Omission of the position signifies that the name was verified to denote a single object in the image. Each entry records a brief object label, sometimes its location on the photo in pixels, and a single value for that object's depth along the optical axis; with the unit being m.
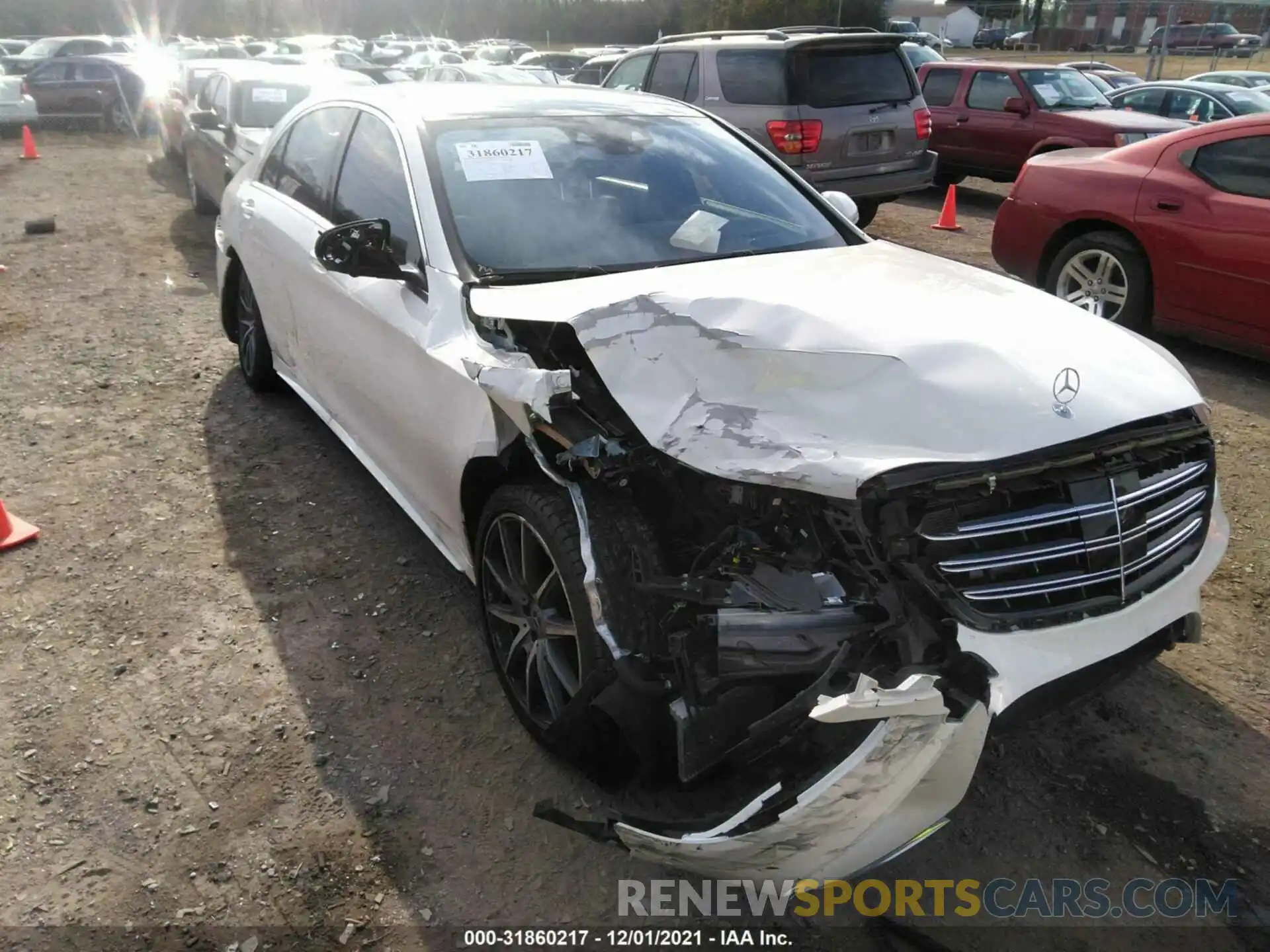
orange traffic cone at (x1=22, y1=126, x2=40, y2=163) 14.85
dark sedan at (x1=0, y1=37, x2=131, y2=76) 19.80
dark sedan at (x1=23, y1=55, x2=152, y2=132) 17.97
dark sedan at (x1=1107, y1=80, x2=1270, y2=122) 12.66
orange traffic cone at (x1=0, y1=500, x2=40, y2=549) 3.91
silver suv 8.56
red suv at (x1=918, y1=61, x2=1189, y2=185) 10.71
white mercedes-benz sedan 2.04
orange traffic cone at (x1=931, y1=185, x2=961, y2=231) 10.39
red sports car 5.46
